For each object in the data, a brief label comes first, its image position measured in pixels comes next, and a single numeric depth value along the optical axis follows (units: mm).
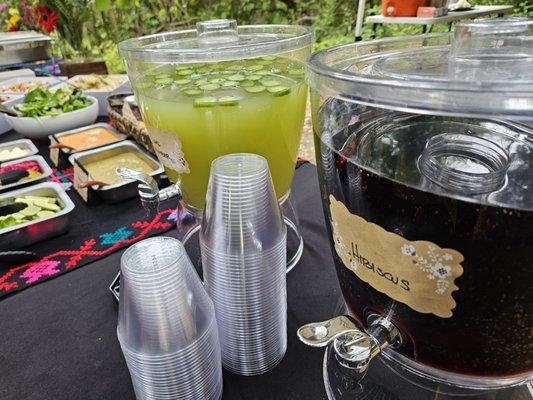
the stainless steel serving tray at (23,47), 1941
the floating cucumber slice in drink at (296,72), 515
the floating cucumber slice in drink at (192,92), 487
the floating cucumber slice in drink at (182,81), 512
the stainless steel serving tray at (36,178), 861
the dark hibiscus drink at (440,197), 269
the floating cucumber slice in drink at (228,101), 459
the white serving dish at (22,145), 1094
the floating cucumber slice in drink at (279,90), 477
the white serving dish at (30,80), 1530
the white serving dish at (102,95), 1363
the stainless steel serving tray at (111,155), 835
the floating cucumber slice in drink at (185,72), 511
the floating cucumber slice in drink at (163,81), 520
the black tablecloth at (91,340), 455
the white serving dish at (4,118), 1266
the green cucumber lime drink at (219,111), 475
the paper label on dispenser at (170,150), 504
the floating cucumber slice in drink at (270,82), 491
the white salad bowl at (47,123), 1143
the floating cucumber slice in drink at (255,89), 478
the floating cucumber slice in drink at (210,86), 494
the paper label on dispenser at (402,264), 291
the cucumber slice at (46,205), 764
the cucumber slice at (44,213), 736
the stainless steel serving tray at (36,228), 696
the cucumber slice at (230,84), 493
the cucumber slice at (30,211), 740
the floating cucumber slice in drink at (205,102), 458
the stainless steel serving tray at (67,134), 1028
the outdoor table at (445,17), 2316
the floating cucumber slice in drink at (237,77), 500
